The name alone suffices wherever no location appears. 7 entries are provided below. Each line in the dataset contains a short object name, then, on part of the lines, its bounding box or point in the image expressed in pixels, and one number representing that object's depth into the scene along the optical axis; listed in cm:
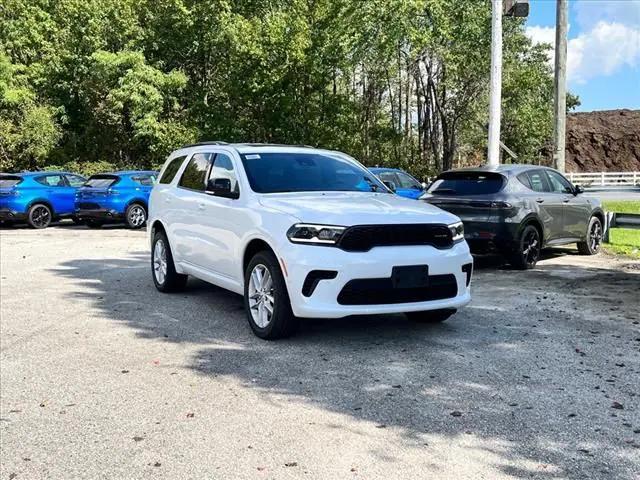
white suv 574
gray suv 1023
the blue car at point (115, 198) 1927
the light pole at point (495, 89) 1411
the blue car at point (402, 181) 1588
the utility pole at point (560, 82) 1541
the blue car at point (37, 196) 1939
